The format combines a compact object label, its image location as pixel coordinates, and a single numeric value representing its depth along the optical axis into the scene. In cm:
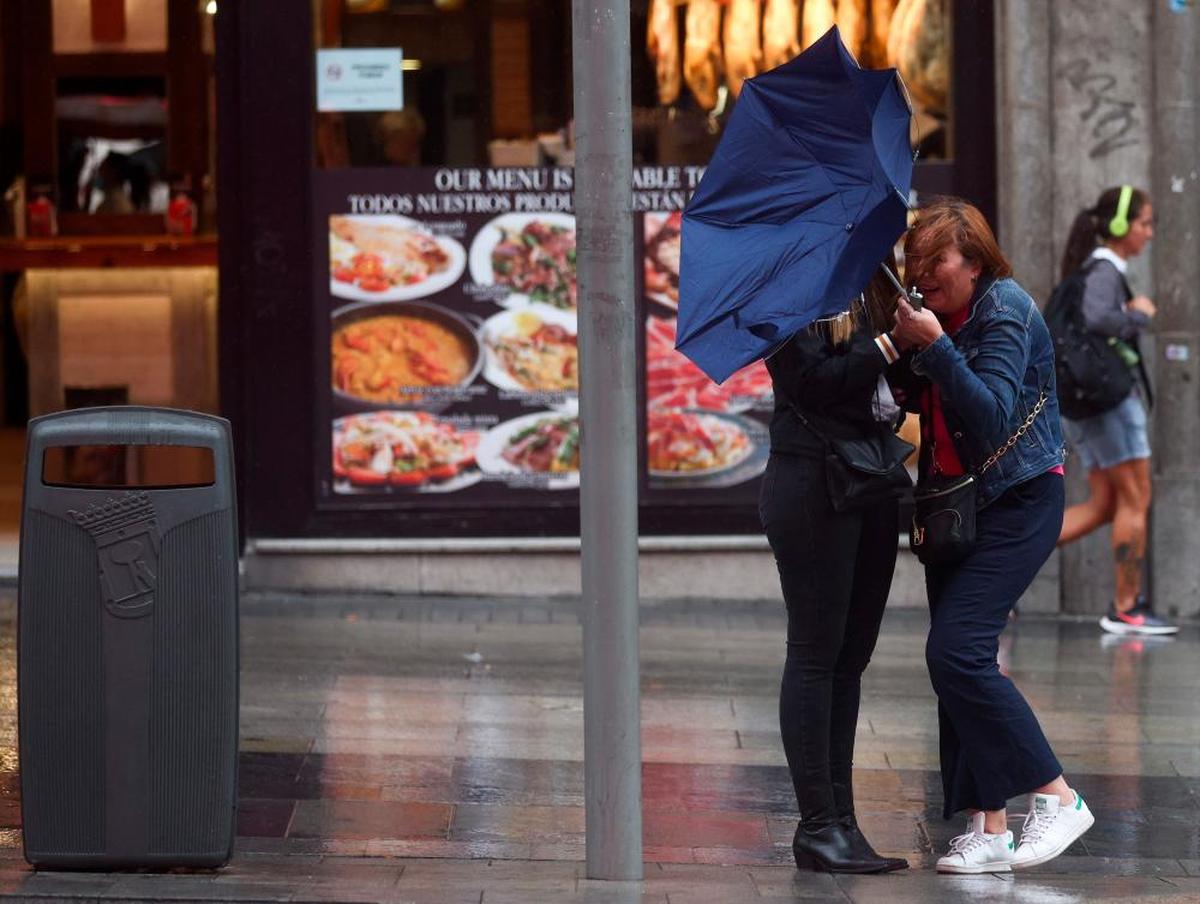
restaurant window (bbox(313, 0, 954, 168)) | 1858
